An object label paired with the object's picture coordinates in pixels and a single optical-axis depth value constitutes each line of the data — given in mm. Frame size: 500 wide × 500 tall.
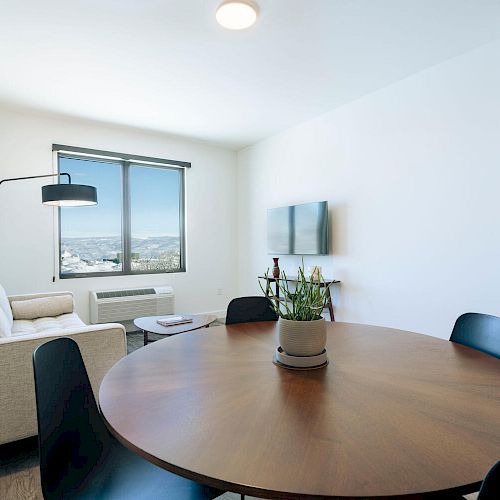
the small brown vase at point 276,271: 4652
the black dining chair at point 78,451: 1024
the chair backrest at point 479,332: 1533
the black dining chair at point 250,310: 2145
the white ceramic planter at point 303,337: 1294
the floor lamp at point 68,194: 2920
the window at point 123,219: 4684
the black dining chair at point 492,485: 565
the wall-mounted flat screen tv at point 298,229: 4230
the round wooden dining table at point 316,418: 693
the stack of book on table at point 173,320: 3278
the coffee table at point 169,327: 3035
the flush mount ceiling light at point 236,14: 2312
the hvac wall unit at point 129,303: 4543
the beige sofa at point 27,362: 1861
